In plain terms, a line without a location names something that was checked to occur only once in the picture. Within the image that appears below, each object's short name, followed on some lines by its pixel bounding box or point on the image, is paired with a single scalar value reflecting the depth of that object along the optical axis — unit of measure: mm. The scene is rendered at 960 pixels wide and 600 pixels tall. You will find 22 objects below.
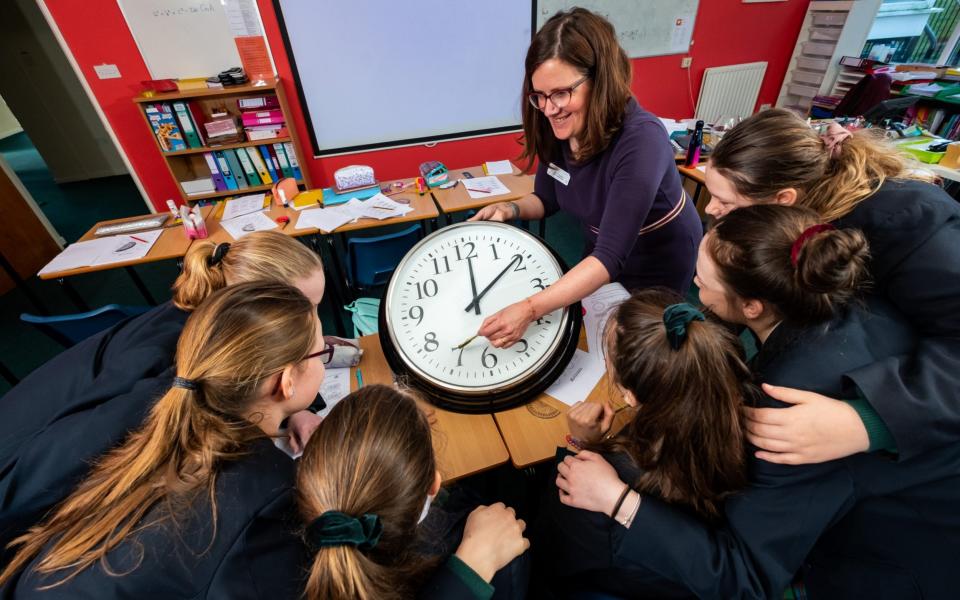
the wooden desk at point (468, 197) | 2943
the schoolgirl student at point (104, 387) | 850
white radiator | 4835
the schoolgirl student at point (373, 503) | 655
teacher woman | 1159
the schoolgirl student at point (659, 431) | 834
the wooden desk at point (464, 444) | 1082
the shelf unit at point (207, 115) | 3309
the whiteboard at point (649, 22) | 4098
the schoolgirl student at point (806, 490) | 806
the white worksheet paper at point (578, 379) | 1209
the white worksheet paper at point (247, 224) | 2754
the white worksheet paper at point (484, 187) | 3082
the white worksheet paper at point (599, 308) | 1363
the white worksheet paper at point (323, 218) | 2746
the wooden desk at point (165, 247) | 2432
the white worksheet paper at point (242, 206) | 2998
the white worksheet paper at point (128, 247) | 2518
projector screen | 3549
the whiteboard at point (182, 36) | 3297
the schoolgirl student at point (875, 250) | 757
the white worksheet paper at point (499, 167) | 3492
